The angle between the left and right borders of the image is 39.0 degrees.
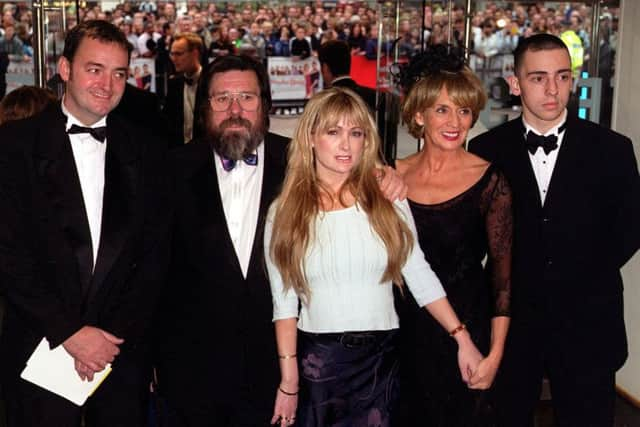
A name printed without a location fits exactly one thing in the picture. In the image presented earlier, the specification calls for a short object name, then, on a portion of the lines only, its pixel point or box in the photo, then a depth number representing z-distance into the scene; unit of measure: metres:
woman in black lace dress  2.92
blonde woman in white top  2.75
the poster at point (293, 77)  13.53
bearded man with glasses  3.05
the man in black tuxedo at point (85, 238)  2.82
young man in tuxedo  3.16
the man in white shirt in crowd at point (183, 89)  7.80
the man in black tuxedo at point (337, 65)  7.23
